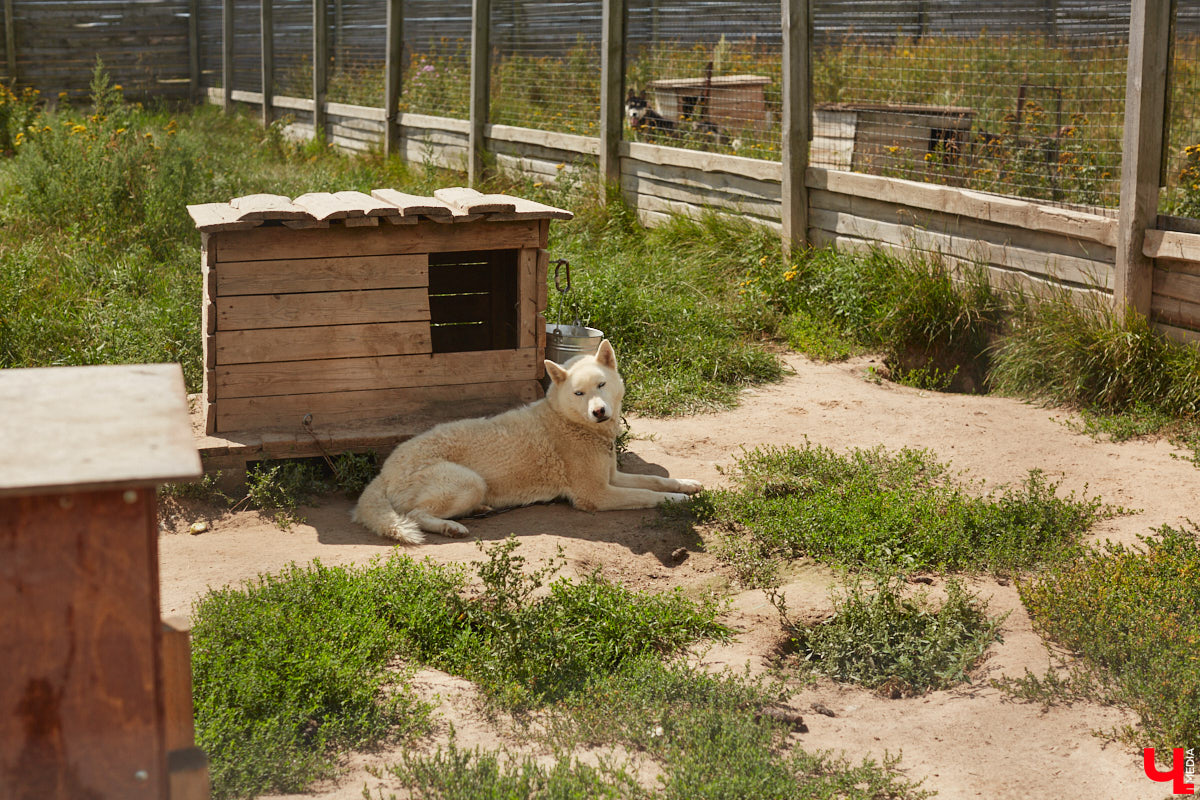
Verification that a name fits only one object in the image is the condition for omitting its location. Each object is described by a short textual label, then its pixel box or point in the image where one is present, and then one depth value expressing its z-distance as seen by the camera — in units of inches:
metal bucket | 239.0
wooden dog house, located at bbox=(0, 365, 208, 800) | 65.9
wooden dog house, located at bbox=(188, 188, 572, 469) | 211.0
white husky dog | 197.9
